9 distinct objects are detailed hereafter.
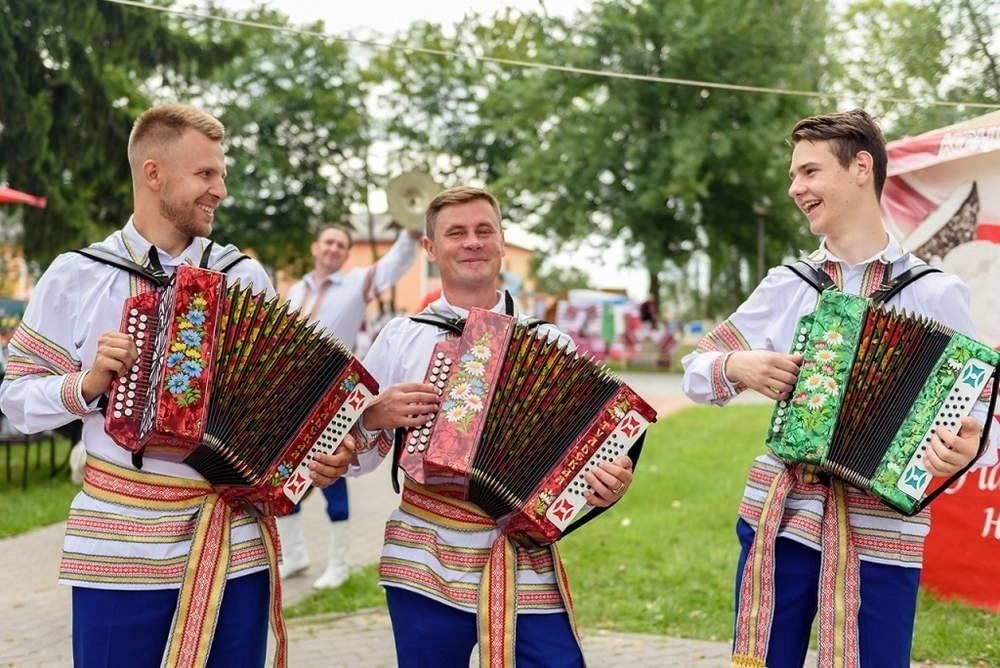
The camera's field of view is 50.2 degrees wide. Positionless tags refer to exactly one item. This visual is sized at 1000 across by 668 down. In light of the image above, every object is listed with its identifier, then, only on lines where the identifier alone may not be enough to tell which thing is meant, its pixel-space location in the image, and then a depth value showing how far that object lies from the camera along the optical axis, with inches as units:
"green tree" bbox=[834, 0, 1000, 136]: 344.2
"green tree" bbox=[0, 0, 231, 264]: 474.0
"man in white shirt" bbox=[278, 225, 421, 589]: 255.1
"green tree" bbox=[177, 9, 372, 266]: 1373.0
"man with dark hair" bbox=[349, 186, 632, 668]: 115.3
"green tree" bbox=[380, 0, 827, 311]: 1074.1
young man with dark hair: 115.7
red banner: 219.5
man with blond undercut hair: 107.7
